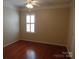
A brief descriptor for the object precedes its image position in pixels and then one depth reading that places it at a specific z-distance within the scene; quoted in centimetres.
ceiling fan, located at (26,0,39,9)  214
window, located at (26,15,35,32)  386
